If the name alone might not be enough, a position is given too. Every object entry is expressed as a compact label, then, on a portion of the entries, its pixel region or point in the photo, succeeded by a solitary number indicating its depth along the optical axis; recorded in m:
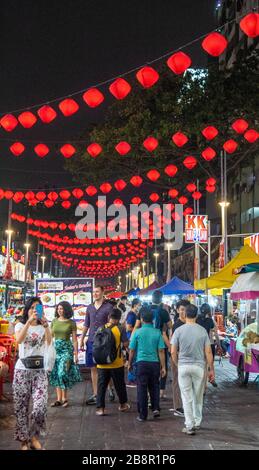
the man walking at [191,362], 8.44
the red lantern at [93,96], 12.84
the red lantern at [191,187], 28.33
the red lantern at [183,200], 30.48
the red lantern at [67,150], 17.55
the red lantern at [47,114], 13.54
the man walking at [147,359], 9.43
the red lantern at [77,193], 26.22
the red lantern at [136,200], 29.49
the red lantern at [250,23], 10.38
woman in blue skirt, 10.69
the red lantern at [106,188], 25.50
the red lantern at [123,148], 17.89
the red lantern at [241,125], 17.61
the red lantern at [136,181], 25.12
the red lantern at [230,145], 18.92
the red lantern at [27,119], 14.02
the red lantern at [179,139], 17.18
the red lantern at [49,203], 27.21
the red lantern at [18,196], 25.97
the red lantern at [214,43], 10.80
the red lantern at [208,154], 20.41
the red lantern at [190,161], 24.70
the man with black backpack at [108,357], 9.73
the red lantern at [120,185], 24.93
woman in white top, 7.14
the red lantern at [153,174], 23.78
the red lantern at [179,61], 11.46
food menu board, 16.14
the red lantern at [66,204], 27.34
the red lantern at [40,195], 26.26
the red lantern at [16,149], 16.78
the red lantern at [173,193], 29.48
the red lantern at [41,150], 16.81
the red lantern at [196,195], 29.80
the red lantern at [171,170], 23.51
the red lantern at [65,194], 26.06
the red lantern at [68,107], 13.15
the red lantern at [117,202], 29.18
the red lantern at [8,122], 14.28
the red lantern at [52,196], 26.36
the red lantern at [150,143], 17.84
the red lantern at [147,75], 11.93
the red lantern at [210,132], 17.89
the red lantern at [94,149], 17.61
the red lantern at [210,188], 30.42
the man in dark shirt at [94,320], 11.30
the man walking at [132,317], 14.41
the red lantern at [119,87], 12.48
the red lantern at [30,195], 26.36
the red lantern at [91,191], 26.17
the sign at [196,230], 31.11
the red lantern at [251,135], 19.56
